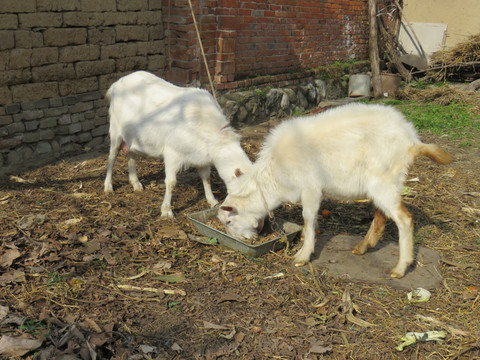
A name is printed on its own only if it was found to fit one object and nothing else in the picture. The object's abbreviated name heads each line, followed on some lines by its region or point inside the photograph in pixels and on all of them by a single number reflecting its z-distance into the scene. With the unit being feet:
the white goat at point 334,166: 14.29
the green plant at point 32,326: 11.32
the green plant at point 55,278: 13.70
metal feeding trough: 15.38
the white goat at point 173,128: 17.63
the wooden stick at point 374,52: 42.70
